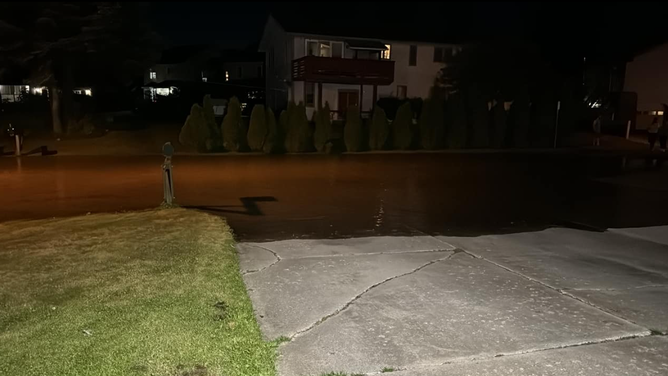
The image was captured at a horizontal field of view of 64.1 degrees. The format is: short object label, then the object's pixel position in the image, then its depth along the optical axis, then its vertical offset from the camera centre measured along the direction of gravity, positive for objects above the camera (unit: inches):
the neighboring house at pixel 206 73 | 1727.4 +119.8
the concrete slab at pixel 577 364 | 143.6 -69.8
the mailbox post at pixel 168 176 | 360.0 -50.5
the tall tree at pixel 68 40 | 875.4 +104.1
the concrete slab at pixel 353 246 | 259.1 -70.1
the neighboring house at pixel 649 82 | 1280.8 +74.9
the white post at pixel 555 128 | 1012.5 -33.1
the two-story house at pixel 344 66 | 1230.9 +97.4
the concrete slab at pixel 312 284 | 177.1 -69.4
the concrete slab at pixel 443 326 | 150.6 -69.3
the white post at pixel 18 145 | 744.8 -61.7
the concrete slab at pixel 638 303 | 180.7 -69.7
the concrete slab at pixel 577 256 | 223.9 -69.8
